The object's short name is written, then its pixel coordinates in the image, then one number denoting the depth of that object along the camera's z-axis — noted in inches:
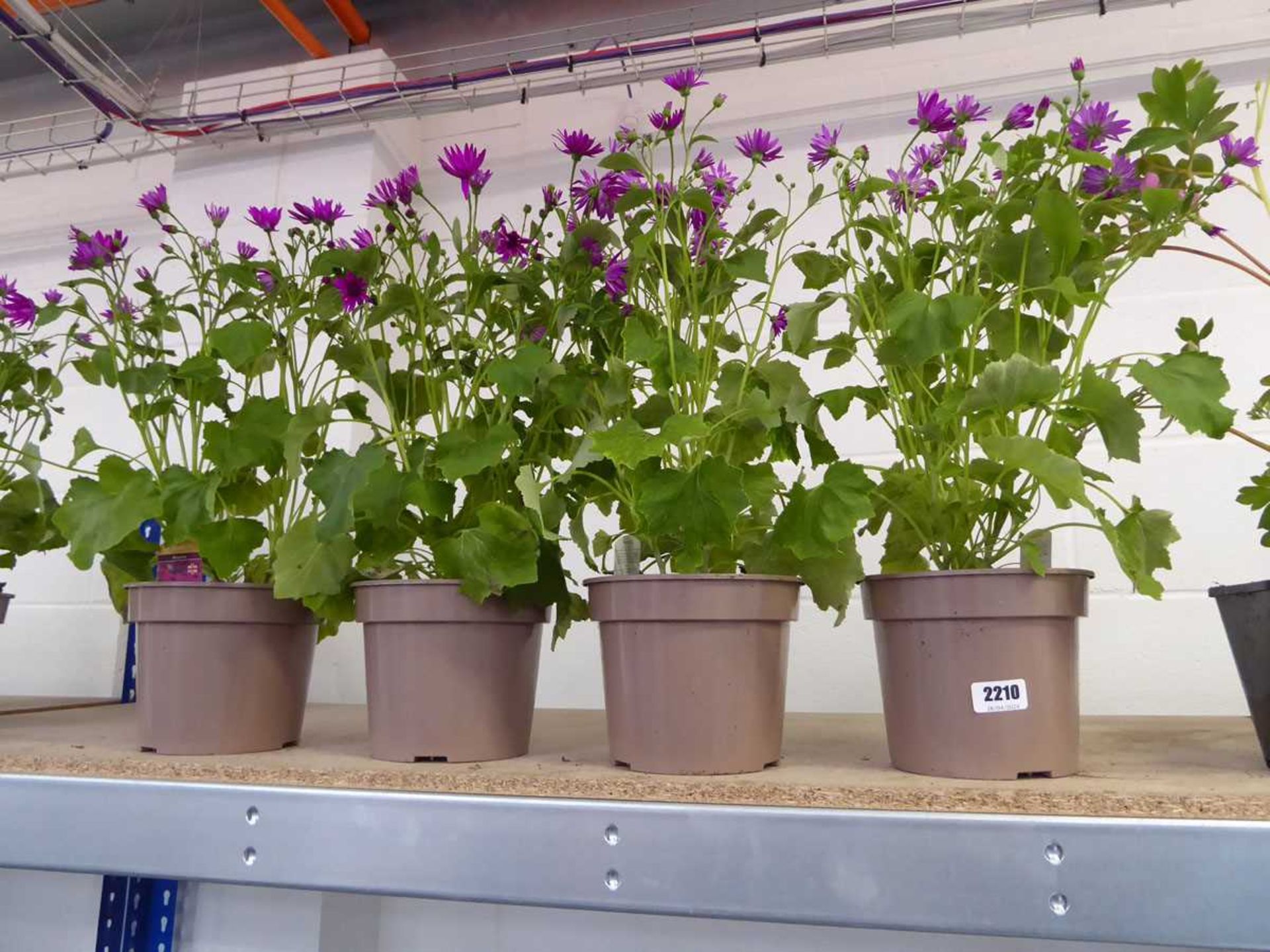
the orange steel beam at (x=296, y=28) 63.2
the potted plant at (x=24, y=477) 41.2
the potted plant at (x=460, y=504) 27.6
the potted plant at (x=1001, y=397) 23.5
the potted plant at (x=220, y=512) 29.9
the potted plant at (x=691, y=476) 24.6
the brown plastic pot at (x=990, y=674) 23.5
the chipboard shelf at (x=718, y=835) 18.1
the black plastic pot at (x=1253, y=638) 25.3
